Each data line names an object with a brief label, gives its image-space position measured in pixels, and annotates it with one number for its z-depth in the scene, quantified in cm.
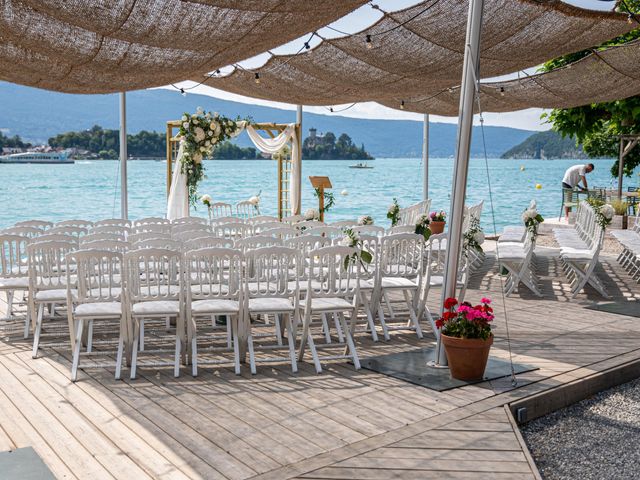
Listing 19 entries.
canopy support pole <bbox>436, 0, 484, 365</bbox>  498
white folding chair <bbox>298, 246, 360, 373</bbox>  544
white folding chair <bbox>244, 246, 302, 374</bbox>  537
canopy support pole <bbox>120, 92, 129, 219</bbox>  1018
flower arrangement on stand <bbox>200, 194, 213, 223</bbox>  1095
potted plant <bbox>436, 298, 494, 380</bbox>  505
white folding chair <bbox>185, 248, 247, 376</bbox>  524
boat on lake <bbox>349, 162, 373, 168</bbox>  6662
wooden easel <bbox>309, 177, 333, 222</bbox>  1167
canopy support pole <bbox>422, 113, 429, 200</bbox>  1341
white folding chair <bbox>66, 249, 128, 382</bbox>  514
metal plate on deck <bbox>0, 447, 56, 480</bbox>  350
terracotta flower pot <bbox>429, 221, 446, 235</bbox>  1168
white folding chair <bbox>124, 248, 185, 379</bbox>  516
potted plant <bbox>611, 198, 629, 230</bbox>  1484
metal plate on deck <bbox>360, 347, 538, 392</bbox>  512
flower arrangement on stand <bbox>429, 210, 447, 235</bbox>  1166
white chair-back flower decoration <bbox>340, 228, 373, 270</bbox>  583
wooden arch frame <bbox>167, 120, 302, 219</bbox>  1197
